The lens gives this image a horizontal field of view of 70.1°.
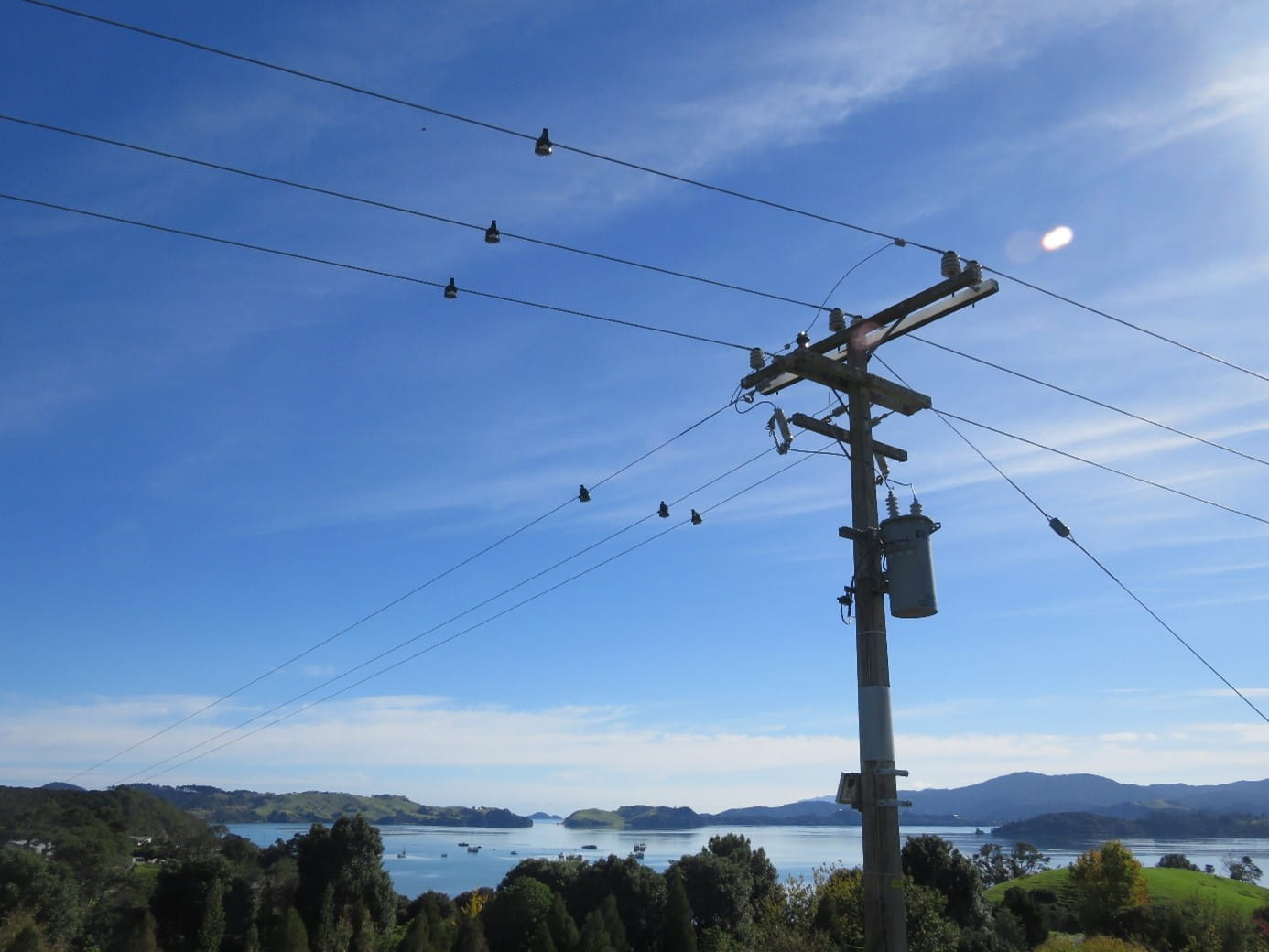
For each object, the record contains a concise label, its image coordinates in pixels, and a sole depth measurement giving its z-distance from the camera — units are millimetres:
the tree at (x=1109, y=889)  67938
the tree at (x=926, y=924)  25438
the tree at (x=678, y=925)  47062
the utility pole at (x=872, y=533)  10289
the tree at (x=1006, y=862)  125312
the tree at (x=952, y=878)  53781
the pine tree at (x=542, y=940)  42153
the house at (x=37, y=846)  95438
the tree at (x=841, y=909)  26562
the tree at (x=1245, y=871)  132800
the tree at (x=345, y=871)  59719
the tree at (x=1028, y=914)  64312
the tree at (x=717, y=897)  57656
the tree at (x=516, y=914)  50344
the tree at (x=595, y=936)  41562
